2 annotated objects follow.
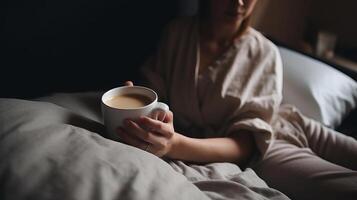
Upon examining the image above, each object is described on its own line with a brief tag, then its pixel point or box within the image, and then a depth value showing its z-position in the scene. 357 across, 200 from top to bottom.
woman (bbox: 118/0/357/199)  0.80
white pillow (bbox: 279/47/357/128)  1.05
